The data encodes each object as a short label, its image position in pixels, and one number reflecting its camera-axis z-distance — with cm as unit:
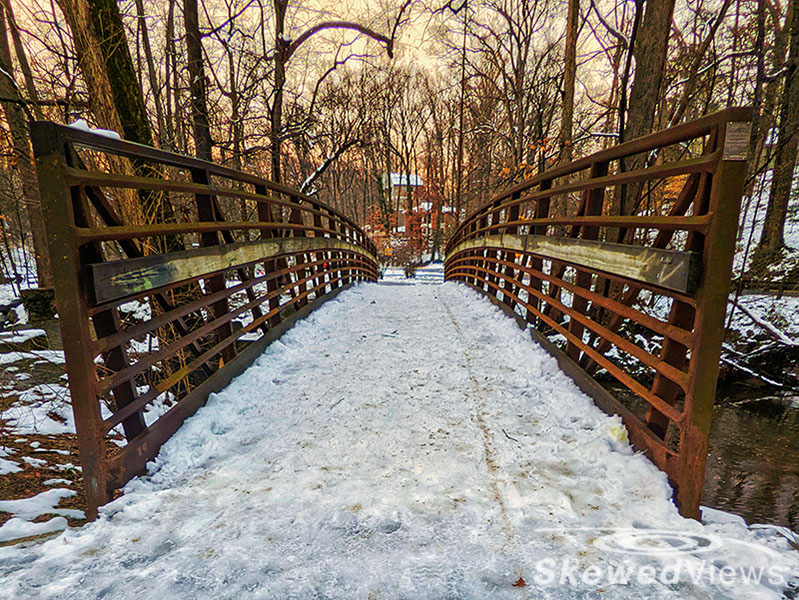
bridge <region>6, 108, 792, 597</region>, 154
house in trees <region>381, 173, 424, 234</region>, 3089
